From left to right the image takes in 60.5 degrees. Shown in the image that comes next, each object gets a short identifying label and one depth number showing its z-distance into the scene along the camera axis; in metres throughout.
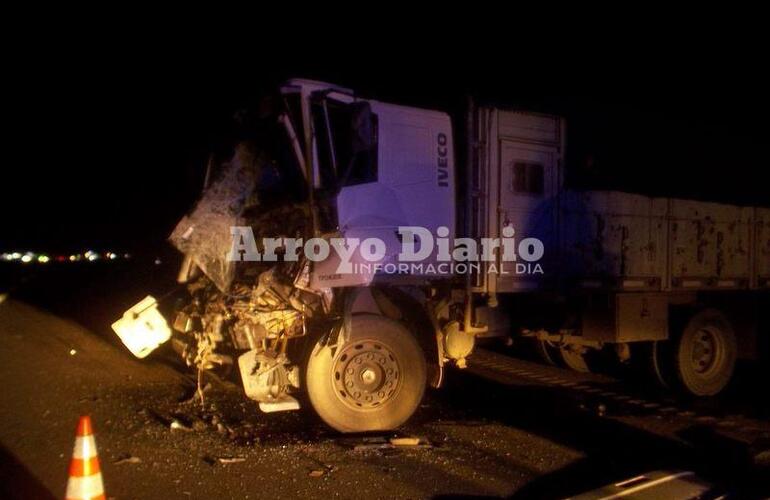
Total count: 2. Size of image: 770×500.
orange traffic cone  3.43
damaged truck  6.04
